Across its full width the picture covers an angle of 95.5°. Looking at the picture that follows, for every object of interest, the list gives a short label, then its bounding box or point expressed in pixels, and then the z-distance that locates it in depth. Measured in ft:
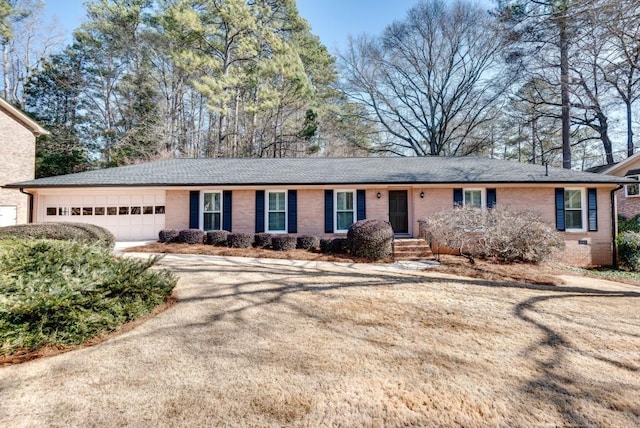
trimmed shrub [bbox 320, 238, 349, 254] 33.42
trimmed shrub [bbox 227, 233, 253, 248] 34.73
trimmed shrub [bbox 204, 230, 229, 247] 35.70
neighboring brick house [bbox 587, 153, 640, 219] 50.96
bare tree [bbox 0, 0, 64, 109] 72.02
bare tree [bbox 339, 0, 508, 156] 70.59
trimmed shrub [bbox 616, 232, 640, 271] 35.27
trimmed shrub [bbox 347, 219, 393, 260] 30.42
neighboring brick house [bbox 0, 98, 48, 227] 46.83
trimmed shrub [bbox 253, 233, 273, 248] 35.35
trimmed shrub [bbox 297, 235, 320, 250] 34.58
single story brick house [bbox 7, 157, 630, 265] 36.94
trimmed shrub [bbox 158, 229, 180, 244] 35.96
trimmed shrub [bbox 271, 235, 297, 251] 34.32
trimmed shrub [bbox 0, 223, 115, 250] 27.12
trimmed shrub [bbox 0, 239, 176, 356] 10.28
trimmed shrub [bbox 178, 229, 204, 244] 35.60
